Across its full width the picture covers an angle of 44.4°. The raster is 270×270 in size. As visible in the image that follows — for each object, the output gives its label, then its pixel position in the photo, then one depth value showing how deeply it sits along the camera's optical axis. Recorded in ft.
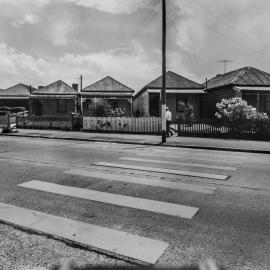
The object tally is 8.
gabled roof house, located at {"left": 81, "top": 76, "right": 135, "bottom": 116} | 113.19
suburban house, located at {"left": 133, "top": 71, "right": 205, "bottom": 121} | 106.01
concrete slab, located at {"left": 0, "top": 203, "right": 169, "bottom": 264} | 13.87
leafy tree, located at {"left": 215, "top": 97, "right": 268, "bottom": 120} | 68.33
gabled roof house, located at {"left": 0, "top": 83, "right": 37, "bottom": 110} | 146.20
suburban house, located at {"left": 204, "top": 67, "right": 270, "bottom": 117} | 93.56
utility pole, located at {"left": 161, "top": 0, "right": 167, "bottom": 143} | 57.98
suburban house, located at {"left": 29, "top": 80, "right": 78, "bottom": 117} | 119.65
